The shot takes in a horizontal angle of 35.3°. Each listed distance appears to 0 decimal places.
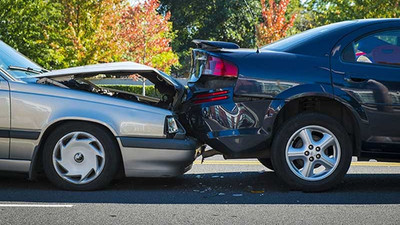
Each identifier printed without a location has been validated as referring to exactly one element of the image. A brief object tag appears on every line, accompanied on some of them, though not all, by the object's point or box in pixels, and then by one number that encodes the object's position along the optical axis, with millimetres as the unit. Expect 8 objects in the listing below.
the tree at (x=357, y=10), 28198
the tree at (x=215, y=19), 46719
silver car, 5660
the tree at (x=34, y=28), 23031
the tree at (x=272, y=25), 33656
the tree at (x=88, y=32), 23828
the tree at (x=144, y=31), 30359
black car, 5746
